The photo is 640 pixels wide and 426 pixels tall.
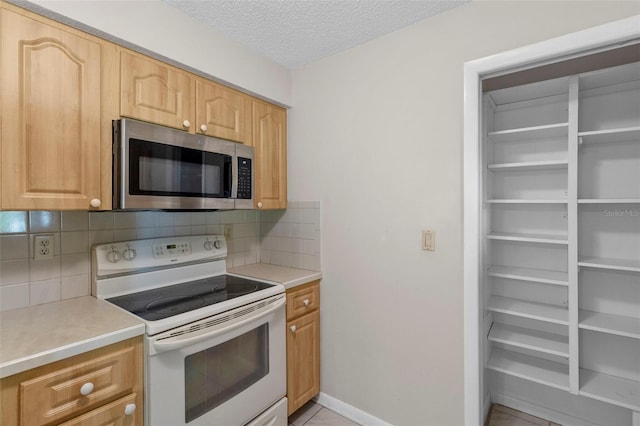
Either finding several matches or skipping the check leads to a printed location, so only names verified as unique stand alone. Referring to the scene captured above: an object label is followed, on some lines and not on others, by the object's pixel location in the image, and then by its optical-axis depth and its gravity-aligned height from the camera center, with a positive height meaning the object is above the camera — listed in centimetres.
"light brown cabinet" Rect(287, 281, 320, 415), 187 -84
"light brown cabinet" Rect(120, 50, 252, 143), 142 +60
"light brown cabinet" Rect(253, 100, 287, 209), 203 +40
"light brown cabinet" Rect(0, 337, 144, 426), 93 -59
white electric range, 124 -52
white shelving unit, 169 -13
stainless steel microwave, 134 +22
